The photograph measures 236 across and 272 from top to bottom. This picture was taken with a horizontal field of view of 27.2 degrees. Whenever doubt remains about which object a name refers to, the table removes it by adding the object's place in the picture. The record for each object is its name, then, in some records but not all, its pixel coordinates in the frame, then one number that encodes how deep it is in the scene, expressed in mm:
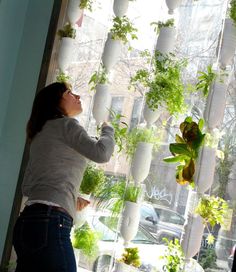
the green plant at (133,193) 2715
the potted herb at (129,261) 2633
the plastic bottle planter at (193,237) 2324
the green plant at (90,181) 3055
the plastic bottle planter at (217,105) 2348
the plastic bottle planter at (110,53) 3068
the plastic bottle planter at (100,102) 3070
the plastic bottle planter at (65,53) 3514
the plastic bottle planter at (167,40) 2715
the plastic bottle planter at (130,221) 2666
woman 2121
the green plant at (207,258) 2338
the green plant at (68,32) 3562
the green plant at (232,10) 2371
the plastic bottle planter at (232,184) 2334
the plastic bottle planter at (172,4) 2736
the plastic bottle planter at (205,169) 2324
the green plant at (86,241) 3027
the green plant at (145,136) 2744
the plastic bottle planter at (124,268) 2629
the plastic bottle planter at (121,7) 3094
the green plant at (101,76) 3133
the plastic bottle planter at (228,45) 2365
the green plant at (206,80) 2438
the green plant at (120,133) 2971
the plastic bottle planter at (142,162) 2688
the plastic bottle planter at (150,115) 2691
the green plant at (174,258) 2435
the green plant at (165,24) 2762
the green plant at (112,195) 2974
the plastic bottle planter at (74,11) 3555
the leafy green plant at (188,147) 2377
